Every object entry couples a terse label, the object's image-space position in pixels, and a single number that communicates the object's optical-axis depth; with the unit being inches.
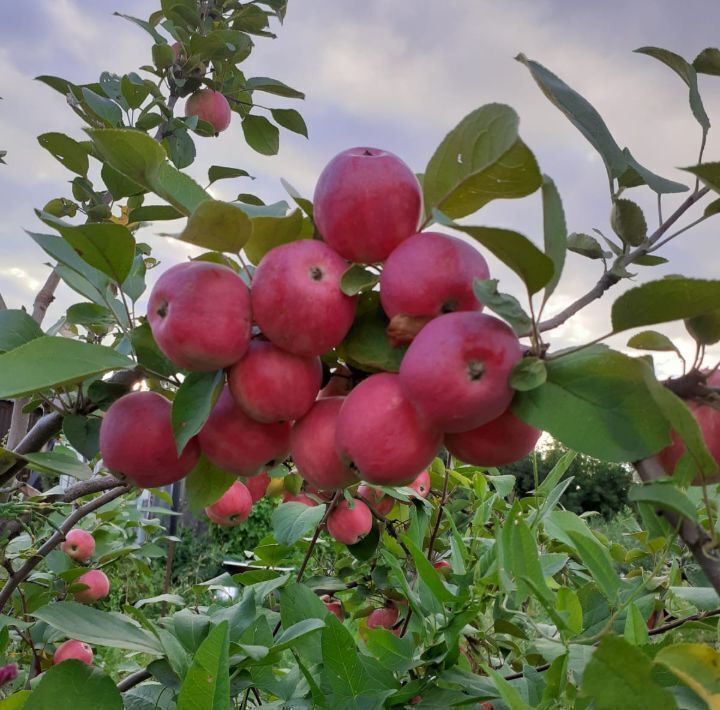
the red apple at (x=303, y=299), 19.9
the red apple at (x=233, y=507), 43.1
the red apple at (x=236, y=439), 23.3
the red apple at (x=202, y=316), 20.6
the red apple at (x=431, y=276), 18.9
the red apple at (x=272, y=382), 21.1
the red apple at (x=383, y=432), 19.2
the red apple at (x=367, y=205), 20.4
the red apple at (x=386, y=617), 51.1
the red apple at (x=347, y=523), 47.1
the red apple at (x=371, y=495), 51.2
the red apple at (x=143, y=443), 24.3
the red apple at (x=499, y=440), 19.5
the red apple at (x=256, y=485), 44.6
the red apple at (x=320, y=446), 21.9
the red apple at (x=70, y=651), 56.3
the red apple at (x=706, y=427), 18.3
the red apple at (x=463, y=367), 17.4
